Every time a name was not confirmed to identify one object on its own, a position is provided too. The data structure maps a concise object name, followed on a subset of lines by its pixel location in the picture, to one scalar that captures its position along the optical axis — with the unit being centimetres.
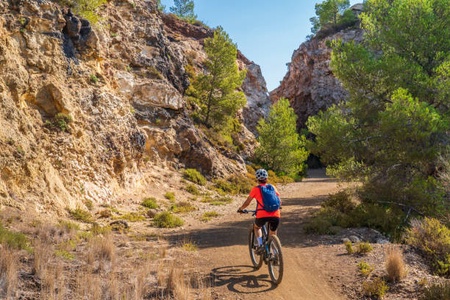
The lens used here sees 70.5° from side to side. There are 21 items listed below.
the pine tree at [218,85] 3156
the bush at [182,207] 1677
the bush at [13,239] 686
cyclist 661
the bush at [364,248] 823
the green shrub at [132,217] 1379
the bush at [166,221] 1313
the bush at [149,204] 1667
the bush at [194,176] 2309
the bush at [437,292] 522
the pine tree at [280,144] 3512
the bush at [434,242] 725
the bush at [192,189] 2130
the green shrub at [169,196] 1906
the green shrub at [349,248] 845
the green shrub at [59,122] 1407
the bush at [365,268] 686
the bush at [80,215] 1198
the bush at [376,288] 592
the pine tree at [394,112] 1127
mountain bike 622
